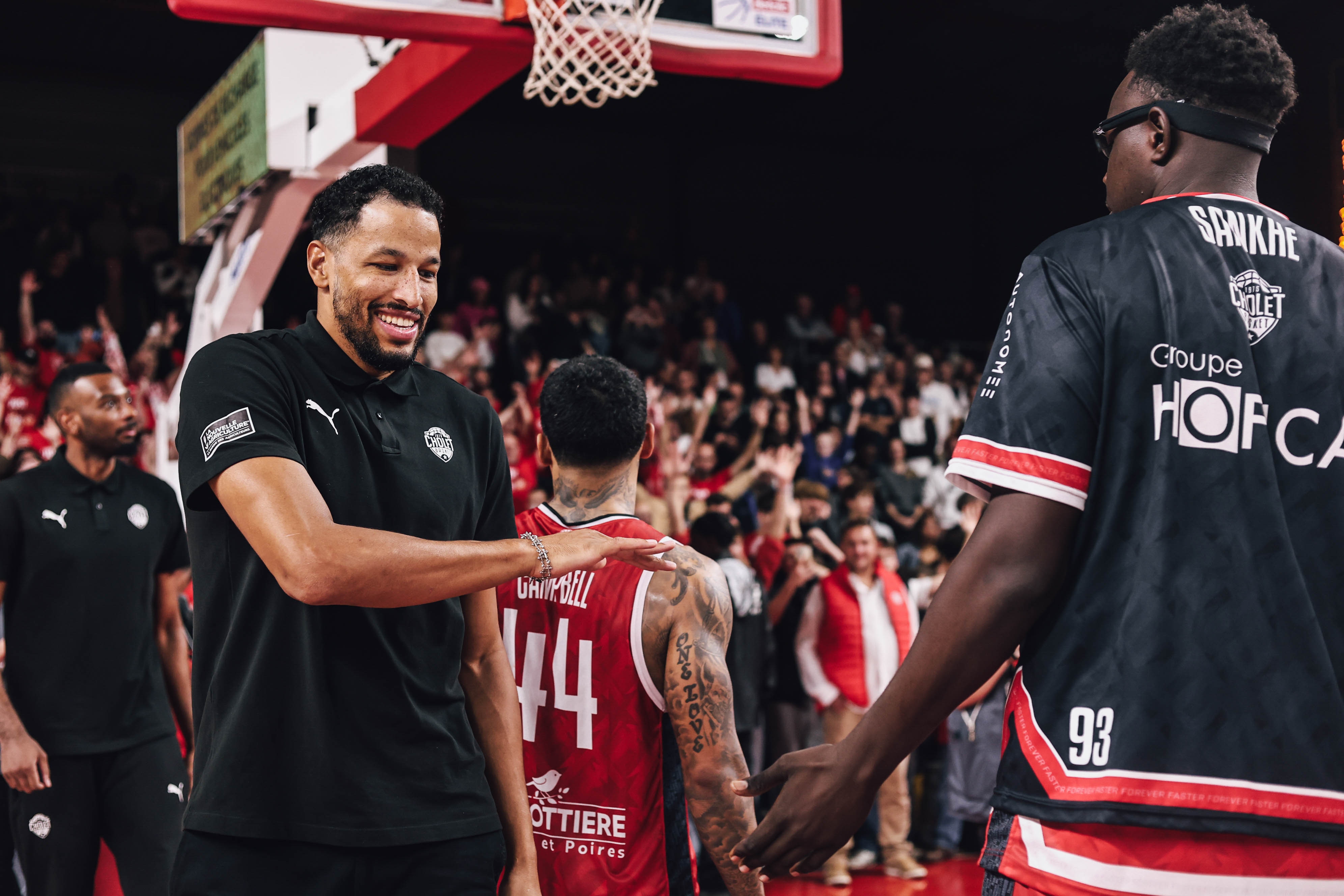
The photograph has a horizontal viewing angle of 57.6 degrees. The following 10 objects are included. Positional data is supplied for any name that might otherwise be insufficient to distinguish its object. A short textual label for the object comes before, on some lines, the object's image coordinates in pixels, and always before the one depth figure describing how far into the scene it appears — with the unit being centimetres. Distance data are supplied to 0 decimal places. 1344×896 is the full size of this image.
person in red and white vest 778
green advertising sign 736
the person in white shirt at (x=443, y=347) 1186
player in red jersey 276
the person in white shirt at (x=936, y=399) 1424
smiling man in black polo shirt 215
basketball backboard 524
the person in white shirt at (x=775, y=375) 1416
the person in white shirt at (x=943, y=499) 1209
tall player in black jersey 159
